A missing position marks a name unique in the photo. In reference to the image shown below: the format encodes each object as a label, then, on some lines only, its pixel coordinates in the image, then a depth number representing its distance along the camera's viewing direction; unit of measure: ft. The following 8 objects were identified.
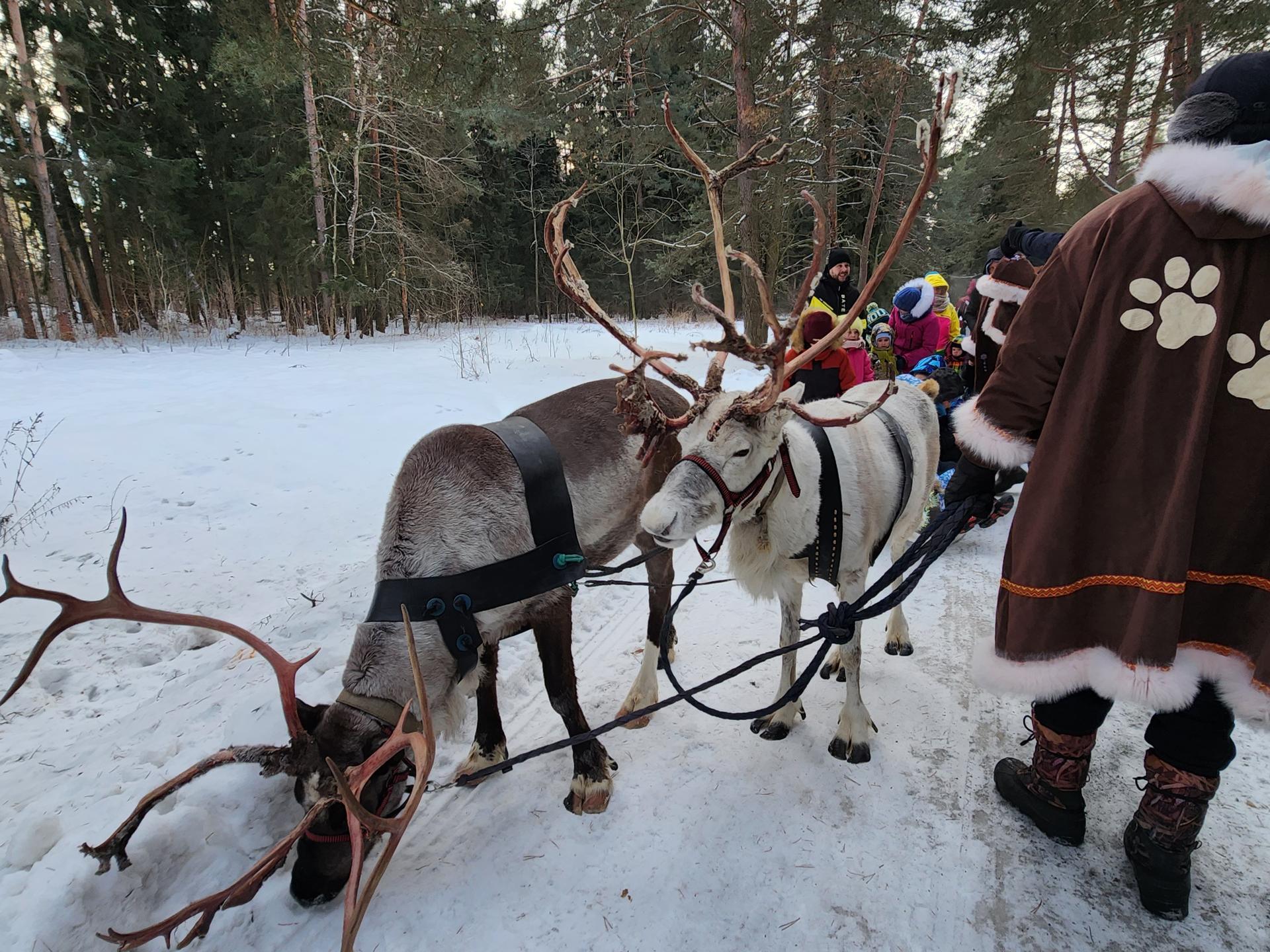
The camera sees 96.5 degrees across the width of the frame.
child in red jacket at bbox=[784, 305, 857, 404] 15.42
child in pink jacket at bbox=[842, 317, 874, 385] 17.07
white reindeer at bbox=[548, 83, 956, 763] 6.82
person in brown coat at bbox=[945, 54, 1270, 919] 4.80
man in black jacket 19.43
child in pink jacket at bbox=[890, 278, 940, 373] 19.25
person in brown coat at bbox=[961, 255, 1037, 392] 12.04
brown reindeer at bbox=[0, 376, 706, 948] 5.35
